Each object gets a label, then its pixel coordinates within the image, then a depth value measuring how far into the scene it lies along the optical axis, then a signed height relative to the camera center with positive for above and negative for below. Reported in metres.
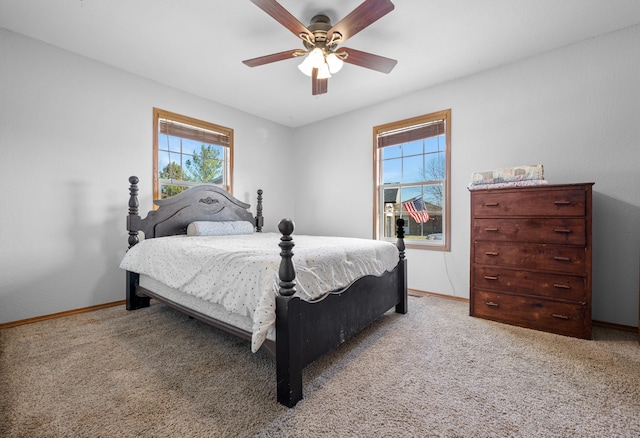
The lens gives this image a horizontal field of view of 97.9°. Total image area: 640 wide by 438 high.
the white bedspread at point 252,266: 1.59 -0.37
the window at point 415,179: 3.51 +0.49
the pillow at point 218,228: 3.26 -0.17
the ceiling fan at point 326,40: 1.79 +1.32
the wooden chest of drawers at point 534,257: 2.26 -0.37
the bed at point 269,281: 1.49 -0.47
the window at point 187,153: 3.50 +0.84
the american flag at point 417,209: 3.73 +0.07
